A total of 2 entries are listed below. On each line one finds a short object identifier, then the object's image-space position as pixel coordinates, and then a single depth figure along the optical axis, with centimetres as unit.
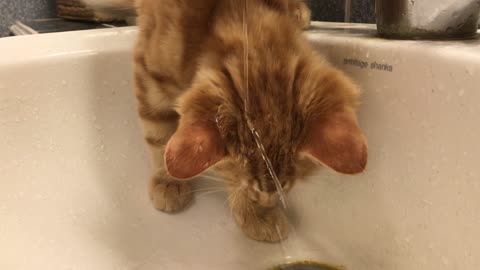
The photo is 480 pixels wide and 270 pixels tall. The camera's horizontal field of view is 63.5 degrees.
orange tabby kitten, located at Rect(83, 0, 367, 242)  17
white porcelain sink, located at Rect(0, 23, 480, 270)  20
